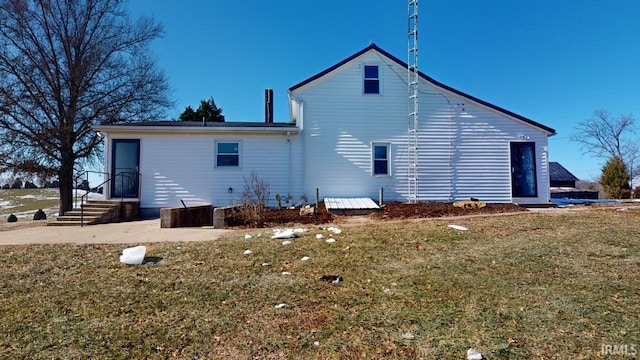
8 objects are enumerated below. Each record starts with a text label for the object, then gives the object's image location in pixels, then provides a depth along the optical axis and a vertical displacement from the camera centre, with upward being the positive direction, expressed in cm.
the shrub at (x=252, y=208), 895 -59
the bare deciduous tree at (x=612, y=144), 2838 +361
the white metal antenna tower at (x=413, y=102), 1202 +320
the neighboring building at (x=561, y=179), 2699 +45
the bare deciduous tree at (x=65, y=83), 1443 +521
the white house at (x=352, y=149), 1165 +140
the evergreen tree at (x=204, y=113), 2408 +576
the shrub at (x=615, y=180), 1892 +22
